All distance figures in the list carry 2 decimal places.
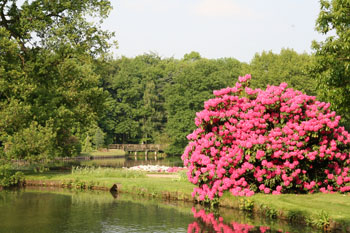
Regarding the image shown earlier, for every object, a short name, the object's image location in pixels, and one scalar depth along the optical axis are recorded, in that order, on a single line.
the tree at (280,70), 66.62
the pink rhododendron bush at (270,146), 20.88
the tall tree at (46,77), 29.56
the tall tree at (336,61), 21.26
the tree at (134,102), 91.06
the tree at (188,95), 77.88
